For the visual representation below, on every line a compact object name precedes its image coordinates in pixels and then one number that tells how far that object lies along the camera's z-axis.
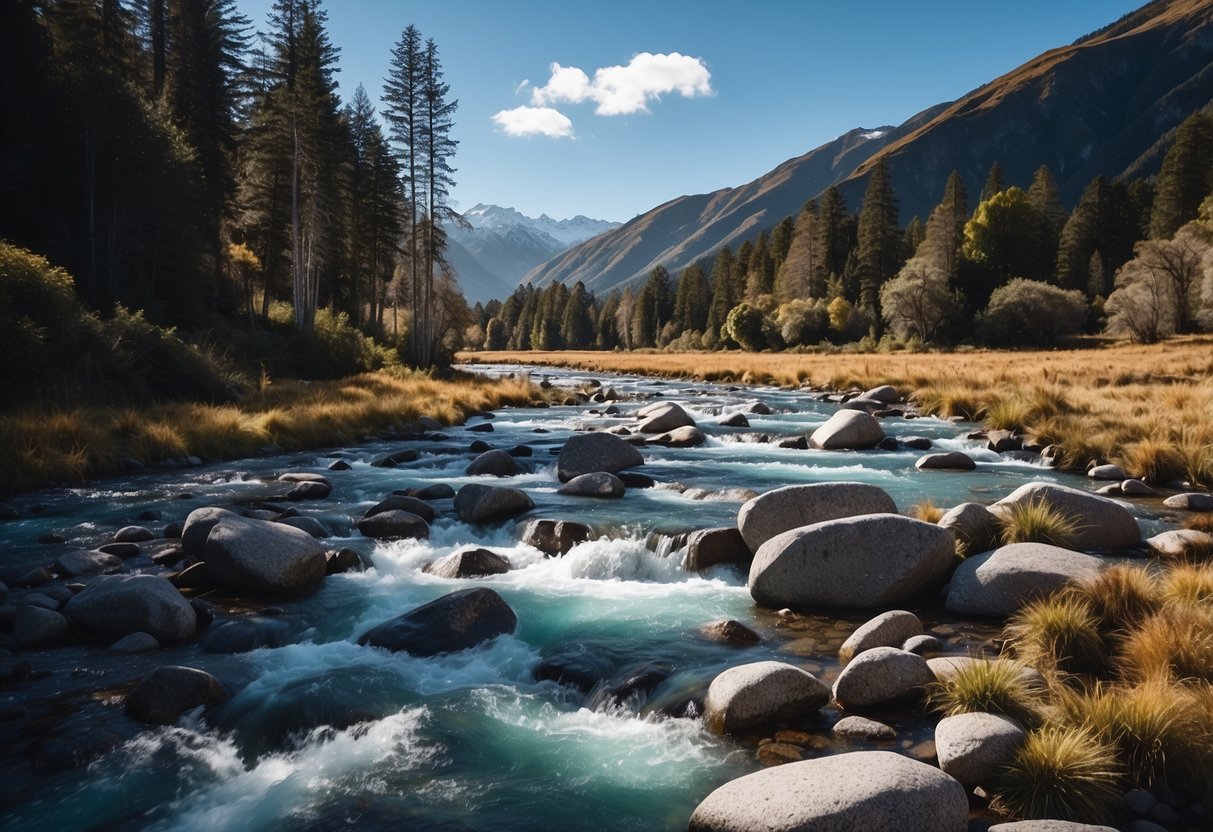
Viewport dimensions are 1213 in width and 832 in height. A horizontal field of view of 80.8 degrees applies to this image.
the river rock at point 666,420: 19.62
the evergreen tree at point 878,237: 68.94
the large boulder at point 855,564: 6.84
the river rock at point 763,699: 4.83
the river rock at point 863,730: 4.51
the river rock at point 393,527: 9.76
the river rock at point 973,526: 7.84
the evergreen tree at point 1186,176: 60.59
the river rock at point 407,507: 10.44
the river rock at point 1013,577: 6.36
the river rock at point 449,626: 6.34
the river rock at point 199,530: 8.30
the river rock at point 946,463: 13.99
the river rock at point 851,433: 16.58
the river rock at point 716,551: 8.38
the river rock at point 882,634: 5.71
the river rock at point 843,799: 3.43
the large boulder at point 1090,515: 8.18
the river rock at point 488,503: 10.44
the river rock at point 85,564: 7.77
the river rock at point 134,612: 6.41
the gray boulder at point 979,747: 3.95
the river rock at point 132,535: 9.04
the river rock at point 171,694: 5.08
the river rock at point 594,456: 13.79
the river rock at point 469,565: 8.45
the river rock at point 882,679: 4.93
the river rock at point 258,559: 7.59
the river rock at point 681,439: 17.91
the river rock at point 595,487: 12.04
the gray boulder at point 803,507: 8.32
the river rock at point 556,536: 9.27
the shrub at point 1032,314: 54.94
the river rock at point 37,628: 6.22
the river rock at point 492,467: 14.24
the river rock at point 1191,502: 9.91
